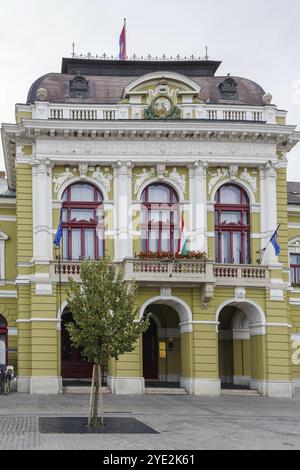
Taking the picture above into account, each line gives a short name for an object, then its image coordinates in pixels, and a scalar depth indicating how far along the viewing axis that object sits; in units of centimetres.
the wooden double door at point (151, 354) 4638
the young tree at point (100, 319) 2623
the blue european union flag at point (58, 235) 3953
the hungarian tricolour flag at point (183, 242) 3997
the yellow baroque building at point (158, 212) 4056
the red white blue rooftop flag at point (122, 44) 4837
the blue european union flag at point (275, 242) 4082
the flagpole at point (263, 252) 4215
